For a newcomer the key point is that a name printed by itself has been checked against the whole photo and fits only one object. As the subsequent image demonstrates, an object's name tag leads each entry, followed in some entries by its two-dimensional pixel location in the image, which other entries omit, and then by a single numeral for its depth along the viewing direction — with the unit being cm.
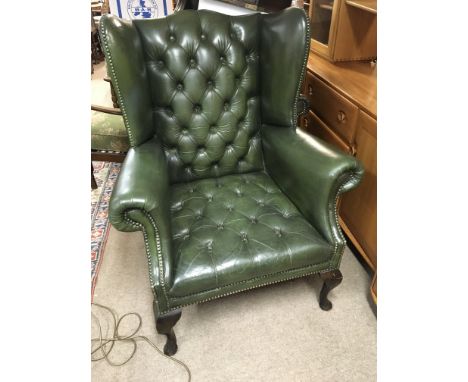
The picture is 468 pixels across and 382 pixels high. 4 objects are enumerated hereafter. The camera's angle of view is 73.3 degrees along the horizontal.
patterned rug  163
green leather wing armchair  104
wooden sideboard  128
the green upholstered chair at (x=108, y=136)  176
